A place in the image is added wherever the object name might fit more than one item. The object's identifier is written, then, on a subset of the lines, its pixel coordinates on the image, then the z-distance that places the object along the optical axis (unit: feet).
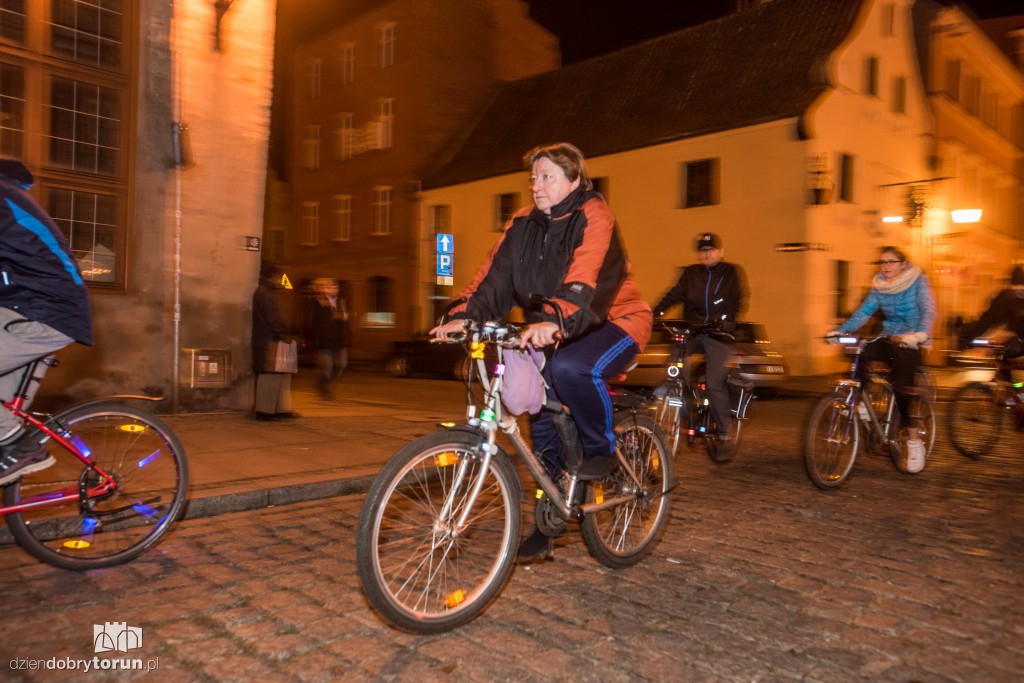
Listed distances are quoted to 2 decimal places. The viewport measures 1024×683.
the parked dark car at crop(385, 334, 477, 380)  65.88
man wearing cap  22.66
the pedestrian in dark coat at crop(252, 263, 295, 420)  29.66
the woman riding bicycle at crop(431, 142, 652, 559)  11.80
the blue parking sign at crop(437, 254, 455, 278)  51.70
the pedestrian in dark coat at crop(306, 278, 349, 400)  40.19
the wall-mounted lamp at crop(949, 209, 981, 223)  66.08
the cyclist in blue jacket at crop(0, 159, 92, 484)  11.84
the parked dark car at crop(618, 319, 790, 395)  44.47
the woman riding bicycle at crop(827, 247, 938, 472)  21.74
